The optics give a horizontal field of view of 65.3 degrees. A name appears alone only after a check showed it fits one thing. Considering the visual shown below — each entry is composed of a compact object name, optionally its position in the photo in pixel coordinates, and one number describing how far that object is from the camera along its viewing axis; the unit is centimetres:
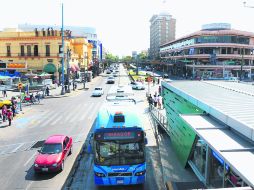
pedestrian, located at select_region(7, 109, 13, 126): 1706
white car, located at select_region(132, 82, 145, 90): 3721
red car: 987
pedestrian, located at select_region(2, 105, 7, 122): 1811
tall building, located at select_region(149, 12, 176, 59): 11286
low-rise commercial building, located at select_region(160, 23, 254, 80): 5473
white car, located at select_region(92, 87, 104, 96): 3075
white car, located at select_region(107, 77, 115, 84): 4782
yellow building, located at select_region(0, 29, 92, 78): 4209
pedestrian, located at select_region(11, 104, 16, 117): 1939
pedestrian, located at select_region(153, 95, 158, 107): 2364
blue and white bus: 846
